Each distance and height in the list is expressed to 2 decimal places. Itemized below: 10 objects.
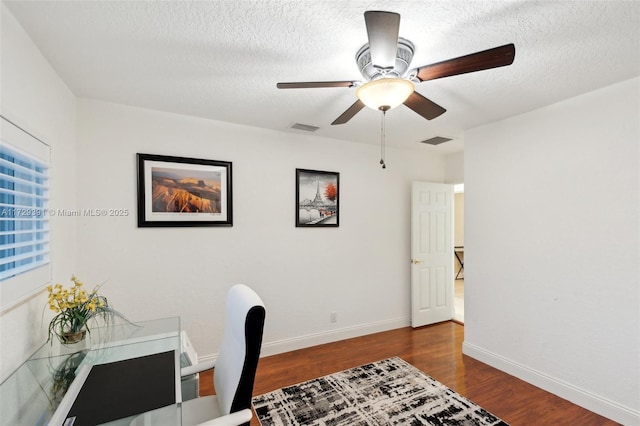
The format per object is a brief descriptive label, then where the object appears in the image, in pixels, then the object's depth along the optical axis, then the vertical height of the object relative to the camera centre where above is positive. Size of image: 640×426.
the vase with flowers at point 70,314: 1.66 -0.57
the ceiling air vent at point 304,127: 3.06 +0.94
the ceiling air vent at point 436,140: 3.54 +0.93
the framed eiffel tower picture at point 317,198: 3.35 +0.20
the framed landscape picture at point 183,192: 2.60 +0.22
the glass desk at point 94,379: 1.15 -0.77
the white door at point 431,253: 4.00 -0.53
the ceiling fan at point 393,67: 1.23 +0.73
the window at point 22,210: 1.32 +0.02
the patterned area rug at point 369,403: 2.11 -1.47
